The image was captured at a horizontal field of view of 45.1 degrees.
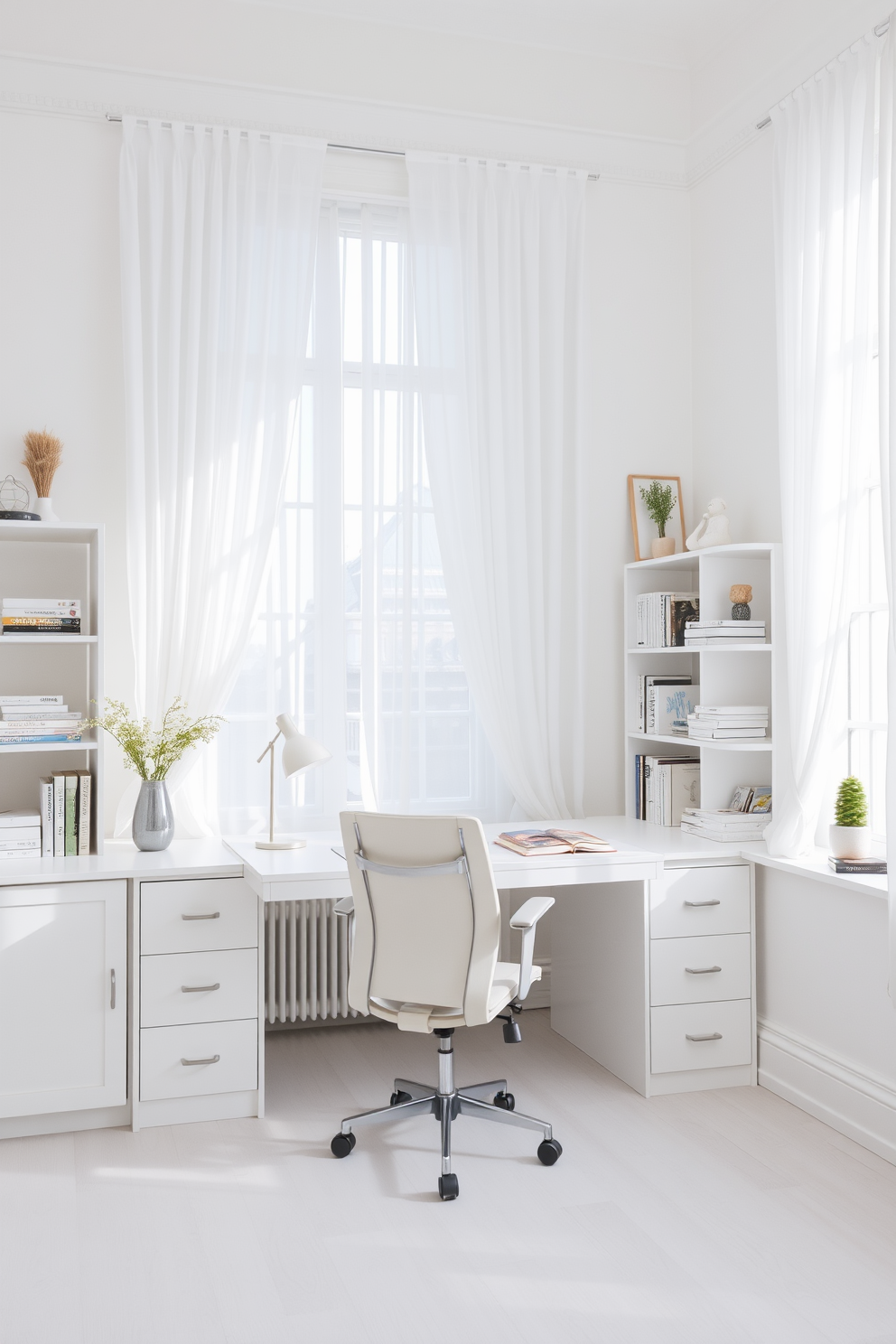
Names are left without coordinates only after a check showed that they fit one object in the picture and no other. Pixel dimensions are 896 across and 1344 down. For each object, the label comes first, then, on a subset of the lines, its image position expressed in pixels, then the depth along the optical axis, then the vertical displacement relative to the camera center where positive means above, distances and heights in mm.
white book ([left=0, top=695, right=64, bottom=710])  3164 -110
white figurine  3580 +451
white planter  2957 -489
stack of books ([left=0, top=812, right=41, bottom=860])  3074 -492
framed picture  3984 +572
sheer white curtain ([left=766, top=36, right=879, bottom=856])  2994 +782
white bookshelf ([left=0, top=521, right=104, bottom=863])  3389 +34
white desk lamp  3096 -251
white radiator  3629 -1011
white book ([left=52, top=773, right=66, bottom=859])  3131 -449
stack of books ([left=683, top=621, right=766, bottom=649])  3393 +96
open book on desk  3111 -527
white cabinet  2863 -897
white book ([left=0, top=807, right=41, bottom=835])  3074 -447
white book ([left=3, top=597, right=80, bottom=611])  3160 +182
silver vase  3201 -464
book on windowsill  2906 -544
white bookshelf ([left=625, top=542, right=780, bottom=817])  3467 -19
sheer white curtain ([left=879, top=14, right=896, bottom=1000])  2680 +819
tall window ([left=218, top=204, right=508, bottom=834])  3688 +313
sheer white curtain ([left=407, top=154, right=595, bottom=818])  3750 +782
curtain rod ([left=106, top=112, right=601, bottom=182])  3701 +1768
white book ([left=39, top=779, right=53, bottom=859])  3121 -451
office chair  2514 -629
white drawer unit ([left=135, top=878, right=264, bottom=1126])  2957 -940
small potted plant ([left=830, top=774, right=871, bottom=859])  2939 -438
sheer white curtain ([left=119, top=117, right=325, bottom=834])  3441 +918
